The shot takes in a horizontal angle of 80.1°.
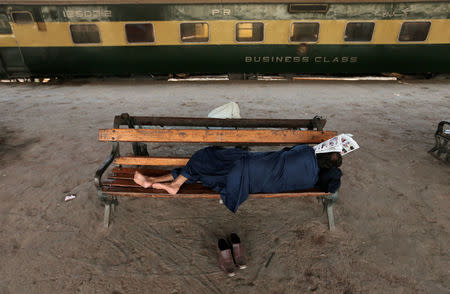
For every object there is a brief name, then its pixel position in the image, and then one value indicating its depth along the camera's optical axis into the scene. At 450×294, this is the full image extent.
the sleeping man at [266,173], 2.46
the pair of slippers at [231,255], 2.26
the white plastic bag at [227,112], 3.87
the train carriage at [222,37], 8.84
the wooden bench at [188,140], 2.57
